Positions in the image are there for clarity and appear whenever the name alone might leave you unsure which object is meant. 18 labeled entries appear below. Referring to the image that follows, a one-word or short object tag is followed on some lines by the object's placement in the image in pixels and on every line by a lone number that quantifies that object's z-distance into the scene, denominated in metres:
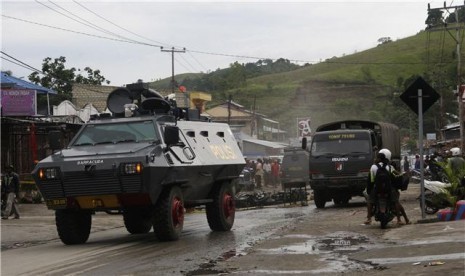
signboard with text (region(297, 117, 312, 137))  45.00
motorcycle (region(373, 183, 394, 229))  14.15
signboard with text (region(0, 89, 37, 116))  27.48
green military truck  22.86
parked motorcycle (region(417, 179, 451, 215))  16.55
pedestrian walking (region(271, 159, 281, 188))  45.97
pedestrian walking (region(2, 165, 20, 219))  20.64
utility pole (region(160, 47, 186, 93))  59.25
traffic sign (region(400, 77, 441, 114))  15.04
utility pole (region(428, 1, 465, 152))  39.41
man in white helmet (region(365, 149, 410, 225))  14.35
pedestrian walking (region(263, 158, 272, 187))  46.31
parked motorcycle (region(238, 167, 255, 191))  36.30
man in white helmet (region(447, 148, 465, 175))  16.84
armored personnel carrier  12.61
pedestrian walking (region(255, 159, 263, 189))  42.53
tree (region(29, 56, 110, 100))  59.25
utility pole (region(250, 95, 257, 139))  77.79
